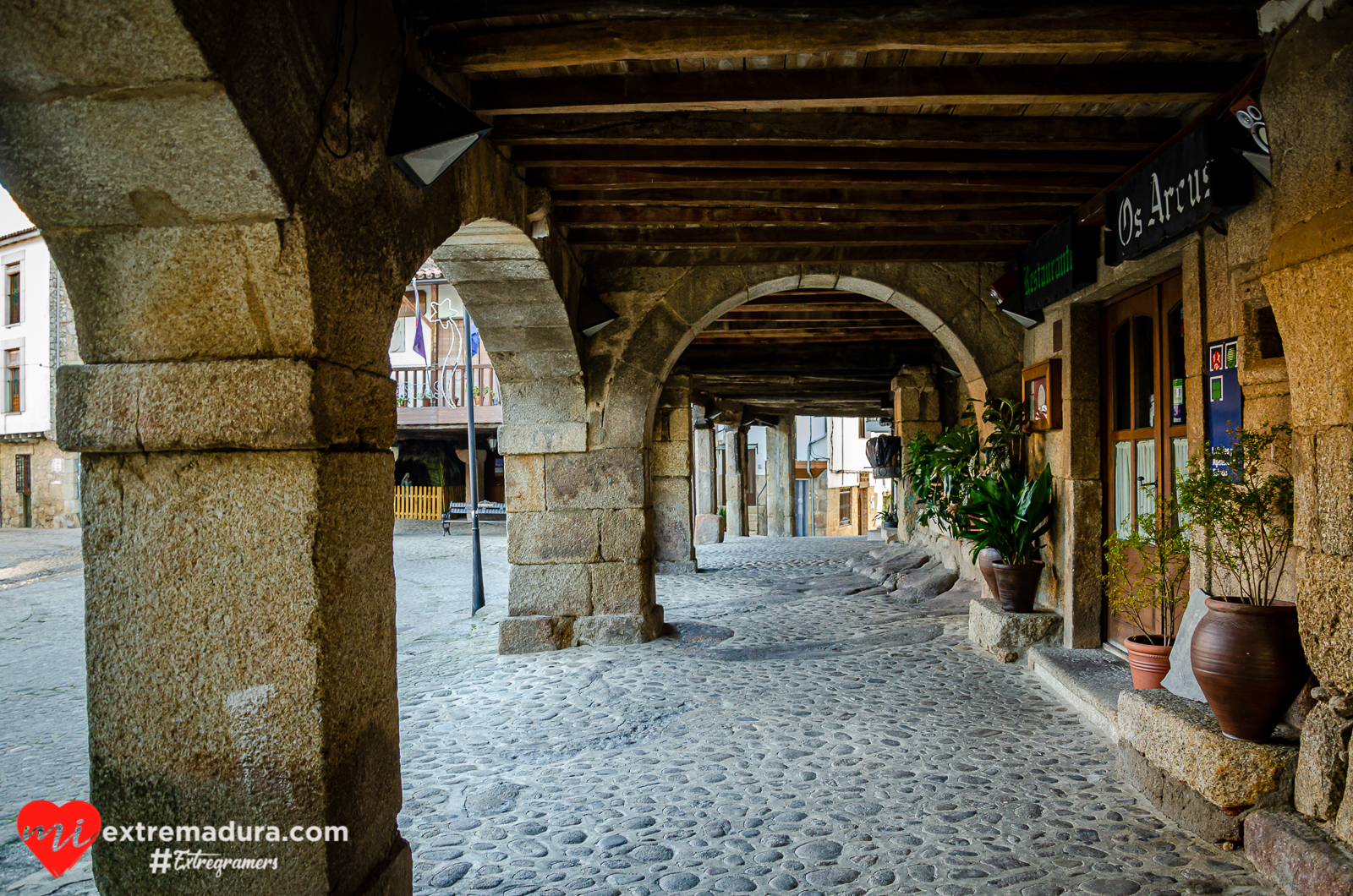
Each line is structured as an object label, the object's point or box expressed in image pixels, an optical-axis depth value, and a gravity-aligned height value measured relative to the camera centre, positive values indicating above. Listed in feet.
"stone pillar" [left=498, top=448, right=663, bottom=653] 17.44 -2.00
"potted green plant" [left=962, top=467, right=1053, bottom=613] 15.38 -1.51
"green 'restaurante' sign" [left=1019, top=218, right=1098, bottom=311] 13.85 +3.24
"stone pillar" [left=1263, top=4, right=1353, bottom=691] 6.95 +1.33
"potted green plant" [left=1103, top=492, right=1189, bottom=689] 10.36 -1.90
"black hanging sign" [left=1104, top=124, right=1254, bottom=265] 9.37 +3.13
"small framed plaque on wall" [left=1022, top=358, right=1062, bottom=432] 15.34 +0.99
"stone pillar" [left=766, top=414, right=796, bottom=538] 60.75 -2.29
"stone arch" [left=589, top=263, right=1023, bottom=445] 17.49 +2.89
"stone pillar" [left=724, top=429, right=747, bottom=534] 55.26 -2.07
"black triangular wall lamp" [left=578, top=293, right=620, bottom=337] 17.04 +2.89
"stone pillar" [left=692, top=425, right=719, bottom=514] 49.21 -1.19
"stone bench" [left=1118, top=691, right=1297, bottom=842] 7.70 -3.21
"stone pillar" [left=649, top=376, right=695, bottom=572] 30.89 -1.10
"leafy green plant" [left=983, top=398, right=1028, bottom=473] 17.01 +0.30
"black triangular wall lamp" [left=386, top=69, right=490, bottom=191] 7.17 +2.87
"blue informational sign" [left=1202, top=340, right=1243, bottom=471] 9.70 +0.61
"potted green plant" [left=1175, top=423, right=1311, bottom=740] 7.71 -1.51
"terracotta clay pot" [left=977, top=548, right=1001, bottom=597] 16.56 -2.36
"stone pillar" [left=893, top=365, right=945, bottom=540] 31.71 +1.79
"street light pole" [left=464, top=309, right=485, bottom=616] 23.12 -3.02
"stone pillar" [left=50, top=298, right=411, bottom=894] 5.77 -0.65
